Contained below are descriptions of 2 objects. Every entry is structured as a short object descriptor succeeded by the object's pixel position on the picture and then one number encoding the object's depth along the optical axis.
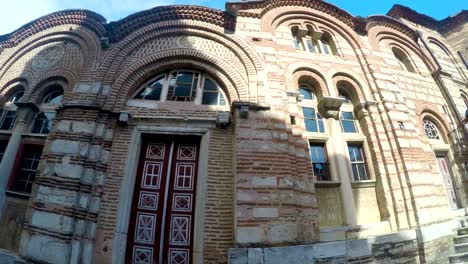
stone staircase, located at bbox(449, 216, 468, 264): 5.44
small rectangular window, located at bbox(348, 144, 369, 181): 5.97
